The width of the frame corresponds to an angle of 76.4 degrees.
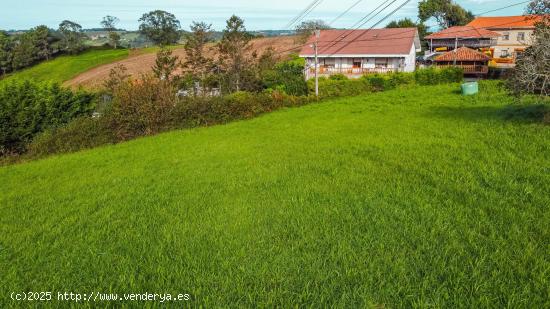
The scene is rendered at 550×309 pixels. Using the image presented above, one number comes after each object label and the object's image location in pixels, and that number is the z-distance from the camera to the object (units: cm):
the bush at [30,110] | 1875
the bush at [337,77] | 3026
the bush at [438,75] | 2822
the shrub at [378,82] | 2784
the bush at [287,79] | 2864
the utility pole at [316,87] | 2541
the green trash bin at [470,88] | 1947
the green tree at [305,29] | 5390
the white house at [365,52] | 3769
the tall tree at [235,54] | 3016
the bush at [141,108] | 1820
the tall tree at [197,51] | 3106
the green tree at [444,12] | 7023
